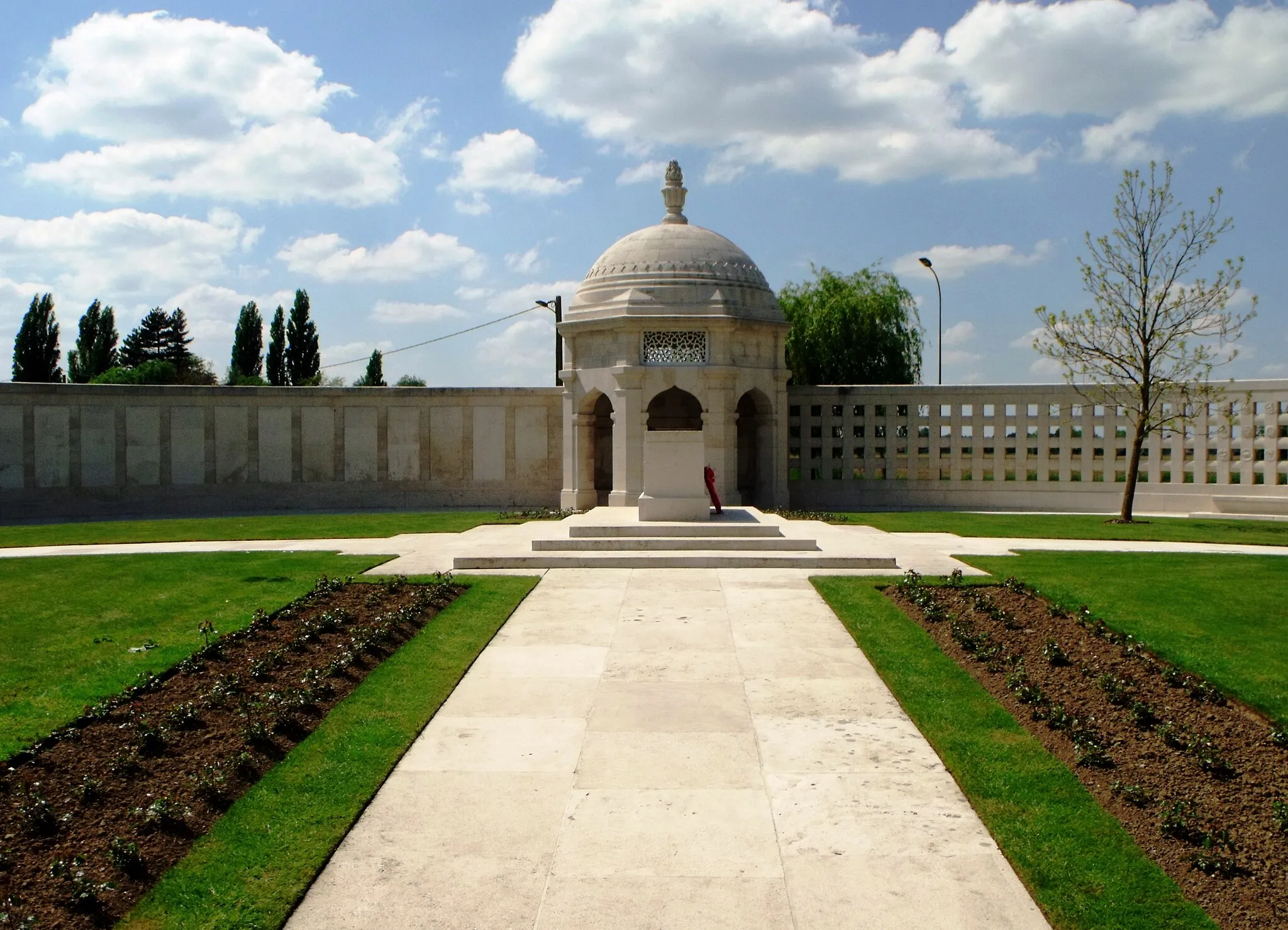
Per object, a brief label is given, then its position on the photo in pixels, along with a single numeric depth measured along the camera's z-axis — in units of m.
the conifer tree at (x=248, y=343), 67.19
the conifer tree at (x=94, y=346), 67.50
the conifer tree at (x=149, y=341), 85.25
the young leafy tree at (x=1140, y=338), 27.09
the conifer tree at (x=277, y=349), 67.31
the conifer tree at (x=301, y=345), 68.31
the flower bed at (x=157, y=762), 5.98
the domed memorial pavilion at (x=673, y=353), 28.41
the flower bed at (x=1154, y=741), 6.17
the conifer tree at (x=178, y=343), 86.25
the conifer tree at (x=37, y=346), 60.91
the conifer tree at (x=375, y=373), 71.69
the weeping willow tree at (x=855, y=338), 47.47
